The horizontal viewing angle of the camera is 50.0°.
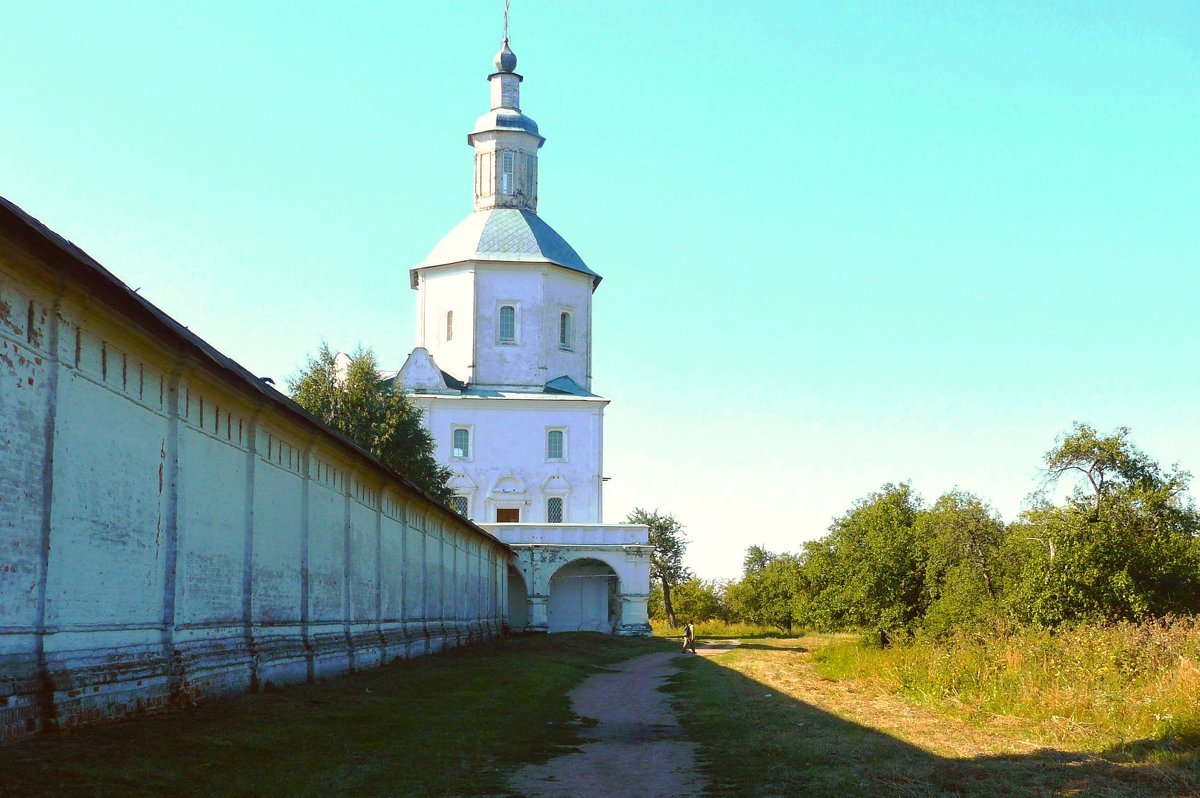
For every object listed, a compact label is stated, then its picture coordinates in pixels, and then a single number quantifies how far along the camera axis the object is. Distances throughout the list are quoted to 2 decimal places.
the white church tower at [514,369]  55.47
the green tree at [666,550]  83.00
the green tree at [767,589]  66.50
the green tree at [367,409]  44.62
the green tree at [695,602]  79.81
